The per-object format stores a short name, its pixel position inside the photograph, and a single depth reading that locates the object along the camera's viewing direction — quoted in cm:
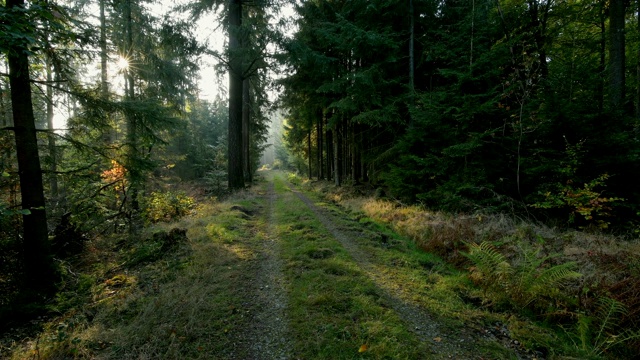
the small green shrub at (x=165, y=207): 1023
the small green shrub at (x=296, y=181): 2889
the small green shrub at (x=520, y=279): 392
